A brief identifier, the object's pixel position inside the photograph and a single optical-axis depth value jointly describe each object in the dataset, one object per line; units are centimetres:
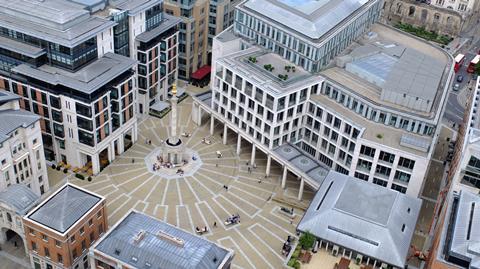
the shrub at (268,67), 14315
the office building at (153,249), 9855
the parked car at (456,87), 19312
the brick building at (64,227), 10756
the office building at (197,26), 17562
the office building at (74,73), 13200
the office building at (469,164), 11031
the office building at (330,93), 13075
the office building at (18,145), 11775
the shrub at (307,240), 10660
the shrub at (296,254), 10575
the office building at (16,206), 11225
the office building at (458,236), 9406
